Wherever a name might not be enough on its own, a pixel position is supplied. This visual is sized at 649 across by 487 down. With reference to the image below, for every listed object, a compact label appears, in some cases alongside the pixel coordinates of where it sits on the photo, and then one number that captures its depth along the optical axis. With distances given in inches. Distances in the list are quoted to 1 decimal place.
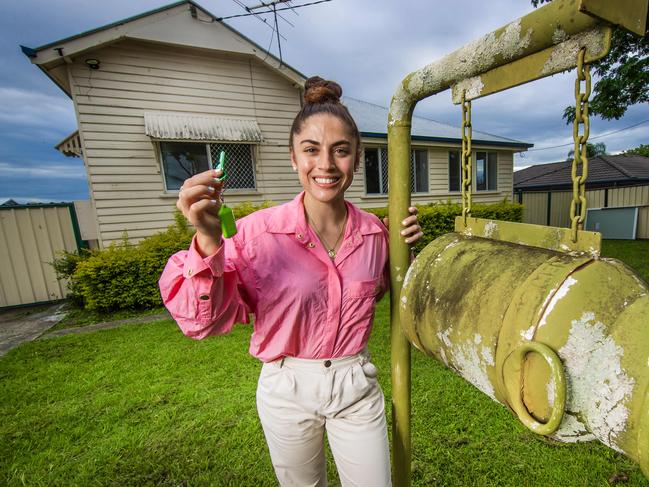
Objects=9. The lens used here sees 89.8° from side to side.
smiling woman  56.1
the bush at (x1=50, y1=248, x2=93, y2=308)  249.4
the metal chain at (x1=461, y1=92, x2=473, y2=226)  42.8
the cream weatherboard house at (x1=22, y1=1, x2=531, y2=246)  250.1
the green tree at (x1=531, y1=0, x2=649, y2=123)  281.4
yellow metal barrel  22.9
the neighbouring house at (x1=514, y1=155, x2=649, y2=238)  523.3
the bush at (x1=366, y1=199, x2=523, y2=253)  329.1
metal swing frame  28.7
